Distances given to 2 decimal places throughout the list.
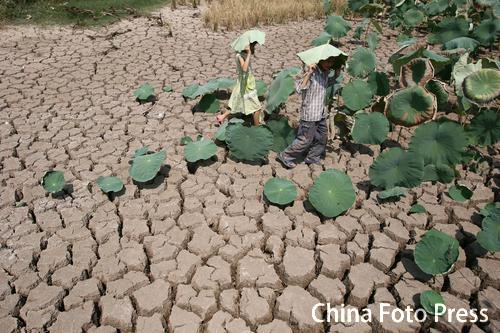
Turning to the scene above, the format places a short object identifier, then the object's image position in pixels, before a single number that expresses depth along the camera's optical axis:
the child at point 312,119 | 3.33
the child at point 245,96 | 3.92
